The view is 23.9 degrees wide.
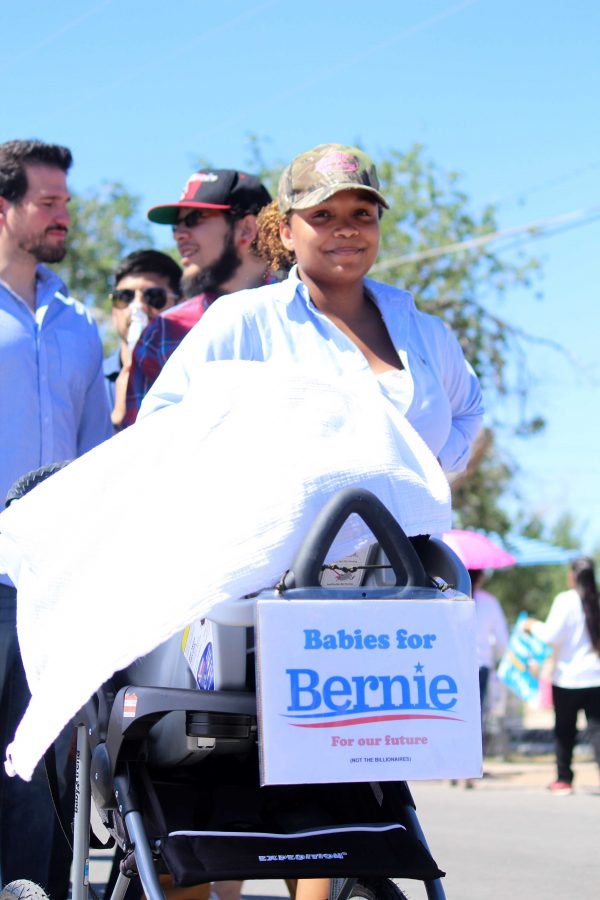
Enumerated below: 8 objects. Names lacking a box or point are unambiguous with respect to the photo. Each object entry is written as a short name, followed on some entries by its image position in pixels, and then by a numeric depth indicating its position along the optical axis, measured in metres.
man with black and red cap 5.41
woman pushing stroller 3.65
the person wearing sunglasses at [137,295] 6.73
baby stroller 2.70
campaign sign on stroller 2.56
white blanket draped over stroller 2.70
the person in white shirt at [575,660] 11.85
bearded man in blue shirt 4.31
